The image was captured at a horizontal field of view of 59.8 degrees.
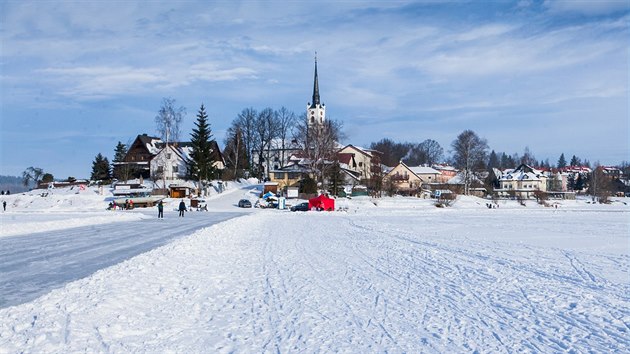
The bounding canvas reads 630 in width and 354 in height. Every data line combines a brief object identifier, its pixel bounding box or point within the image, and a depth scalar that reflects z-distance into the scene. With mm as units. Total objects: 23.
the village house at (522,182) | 128625
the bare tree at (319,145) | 81375
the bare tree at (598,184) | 106375
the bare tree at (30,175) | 106812
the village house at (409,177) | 90912
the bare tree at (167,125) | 85438
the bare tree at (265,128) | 112375
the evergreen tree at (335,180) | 79438
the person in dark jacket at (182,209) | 45688
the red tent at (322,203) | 58688
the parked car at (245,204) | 65062
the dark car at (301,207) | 59053
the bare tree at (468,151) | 90562
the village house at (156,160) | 89250
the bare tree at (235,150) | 103750
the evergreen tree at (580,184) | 144375
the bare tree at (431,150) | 189500
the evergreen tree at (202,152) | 80562
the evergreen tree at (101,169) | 97125
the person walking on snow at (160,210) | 43312
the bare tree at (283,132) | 114062
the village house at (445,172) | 132125
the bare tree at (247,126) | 112250
